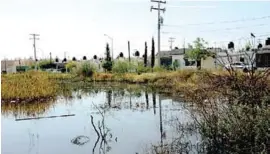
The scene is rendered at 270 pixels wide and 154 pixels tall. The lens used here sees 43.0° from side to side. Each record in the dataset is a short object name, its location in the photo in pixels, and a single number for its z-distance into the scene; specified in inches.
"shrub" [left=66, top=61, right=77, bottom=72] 1541.8
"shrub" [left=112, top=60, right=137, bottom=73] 1291.8
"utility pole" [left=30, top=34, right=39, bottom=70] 1943.2
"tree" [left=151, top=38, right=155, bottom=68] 1494.3
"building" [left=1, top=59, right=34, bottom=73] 1883.4
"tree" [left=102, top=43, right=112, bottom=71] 1438.2
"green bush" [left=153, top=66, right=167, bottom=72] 1148.3
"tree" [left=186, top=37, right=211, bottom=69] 1306.6
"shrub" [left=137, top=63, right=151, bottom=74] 1217.6
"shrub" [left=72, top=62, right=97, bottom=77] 1322.6
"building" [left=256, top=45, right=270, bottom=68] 1172.8
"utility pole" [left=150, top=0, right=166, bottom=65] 1282.0
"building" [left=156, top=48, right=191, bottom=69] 1611.7
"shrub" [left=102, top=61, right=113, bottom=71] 1435.8
